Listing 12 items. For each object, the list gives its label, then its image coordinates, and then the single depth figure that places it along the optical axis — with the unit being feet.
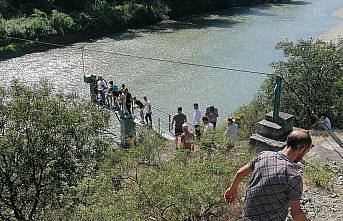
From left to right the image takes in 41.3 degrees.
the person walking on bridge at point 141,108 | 52.75
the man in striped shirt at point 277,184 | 13.08
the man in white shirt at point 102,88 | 57.13
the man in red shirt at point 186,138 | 32.59
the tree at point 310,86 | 49.52
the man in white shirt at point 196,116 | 46.12
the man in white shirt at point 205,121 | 40.63
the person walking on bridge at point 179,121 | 43.88
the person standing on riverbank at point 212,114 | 46.01
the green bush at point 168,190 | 20.79
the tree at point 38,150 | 34.22
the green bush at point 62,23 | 113.39
